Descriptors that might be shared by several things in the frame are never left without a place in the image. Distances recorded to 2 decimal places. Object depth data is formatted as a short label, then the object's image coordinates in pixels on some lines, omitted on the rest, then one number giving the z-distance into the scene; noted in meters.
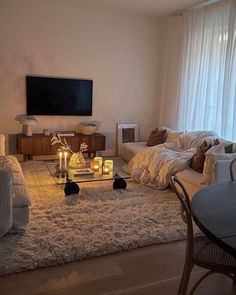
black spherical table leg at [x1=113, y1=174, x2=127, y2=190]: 4.05
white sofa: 3.38
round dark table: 1.30
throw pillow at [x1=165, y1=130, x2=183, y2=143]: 5.14
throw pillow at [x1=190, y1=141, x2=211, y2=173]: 3.90
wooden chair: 1.72
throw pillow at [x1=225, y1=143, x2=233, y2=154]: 3.87
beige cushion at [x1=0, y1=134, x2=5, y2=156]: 4.06
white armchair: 2.61
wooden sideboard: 5.20
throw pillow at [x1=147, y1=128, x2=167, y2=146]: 5.36
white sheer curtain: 4.42
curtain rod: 4.76
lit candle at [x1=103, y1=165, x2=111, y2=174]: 4.01
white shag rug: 2.48
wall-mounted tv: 5.40
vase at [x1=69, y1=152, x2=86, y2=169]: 4.09
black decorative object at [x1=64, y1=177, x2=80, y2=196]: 3.73
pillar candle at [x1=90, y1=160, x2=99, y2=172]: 4.04
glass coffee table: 3.74
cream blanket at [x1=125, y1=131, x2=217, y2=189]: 4.10
